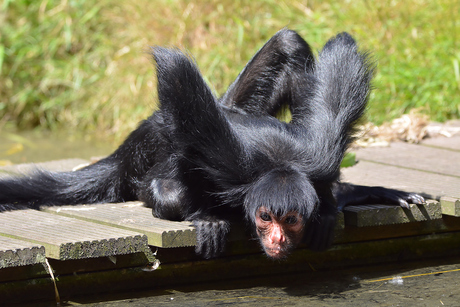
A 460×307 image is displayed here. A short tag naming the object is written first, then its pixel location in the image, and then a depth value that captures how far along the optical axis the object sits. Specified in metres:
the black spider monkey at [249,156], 7.22
